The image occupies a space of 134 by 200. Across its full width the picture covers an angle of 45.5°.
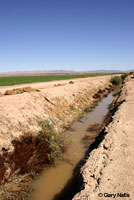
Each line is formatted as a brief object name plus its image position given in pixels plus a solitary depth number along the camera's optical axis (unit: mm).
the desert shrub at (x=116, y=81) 45000
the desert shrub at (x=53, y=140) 7121
